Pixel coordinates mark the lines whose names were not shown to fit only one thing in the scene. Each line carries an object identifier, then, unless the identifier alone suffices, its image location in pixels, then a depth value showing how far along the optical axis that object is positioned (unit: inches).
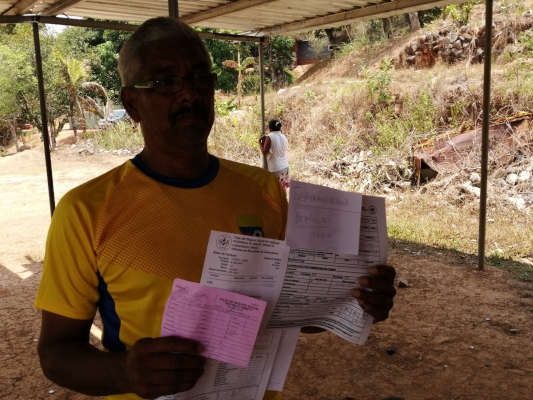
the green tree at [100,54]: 829.8
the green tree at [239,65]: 666.2
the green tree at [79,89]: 717.3
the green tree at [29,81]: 717.3
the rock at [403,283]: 211.2
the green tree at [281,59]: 862.5
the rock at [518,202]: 306.5
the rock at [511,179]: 331.9
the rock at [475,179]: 339.9
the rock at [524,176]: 327.3
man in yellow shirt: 46.8
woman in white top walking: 310.1
